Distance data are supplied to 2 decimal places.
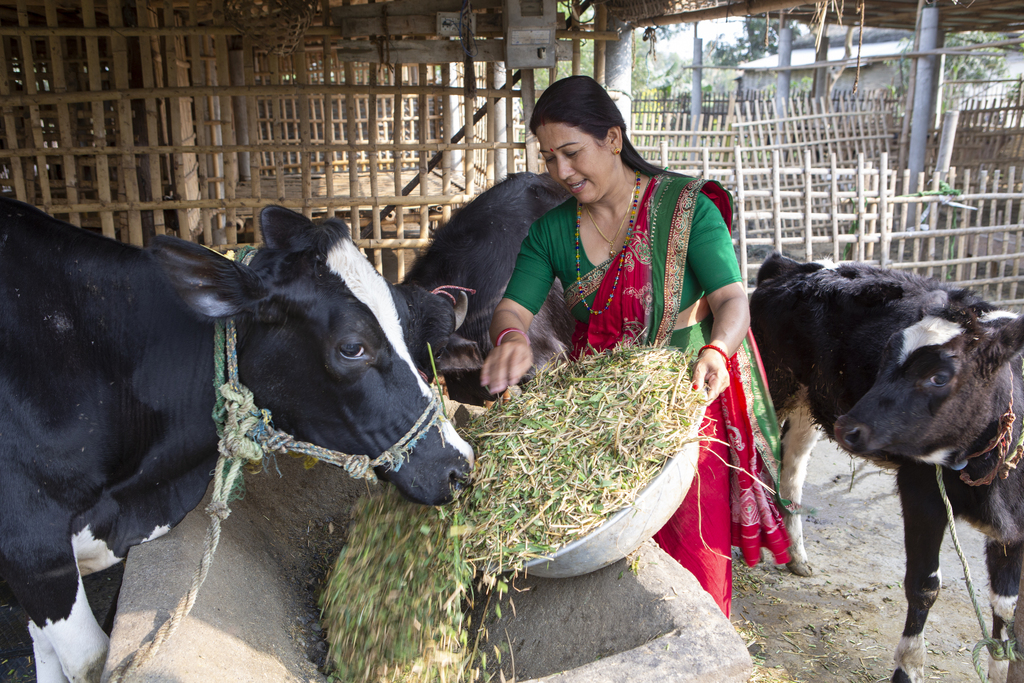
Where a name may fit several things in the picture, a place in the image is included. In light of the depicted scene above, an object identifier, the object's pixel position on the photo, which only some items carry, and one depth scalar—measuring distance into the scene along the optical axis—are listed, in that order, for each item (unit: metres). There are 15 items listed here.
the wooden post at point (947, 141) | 11.37
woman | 2.37
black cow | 3.75
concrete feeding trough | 1.96
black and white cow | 2.07
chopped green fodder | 1.98
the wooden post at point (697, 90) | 16.72
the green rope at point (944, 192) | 8.79
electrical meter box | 4.61
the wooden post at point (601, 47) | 5.54
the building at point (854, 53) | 22.87
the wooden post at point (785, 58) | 15.86
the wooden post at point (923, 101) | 11.15
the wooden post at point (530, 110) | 5.07
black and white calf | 2.82
